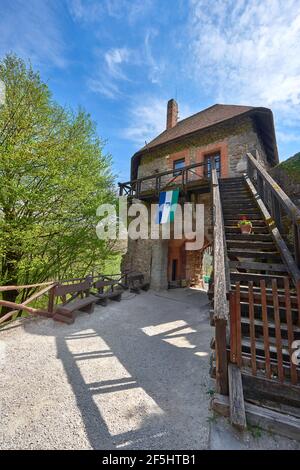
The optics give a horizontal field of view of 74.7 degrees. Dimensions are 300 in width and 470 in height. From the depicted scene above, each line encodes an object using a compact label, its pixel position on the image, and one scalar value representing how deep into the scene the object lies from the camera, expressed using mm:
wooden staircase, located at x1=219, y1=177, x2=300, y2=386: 2457
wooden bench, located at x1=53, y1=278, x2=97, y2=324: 4875
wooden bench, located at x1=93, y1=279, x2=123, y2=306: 6441
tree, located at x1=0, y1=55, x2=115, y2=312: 6277
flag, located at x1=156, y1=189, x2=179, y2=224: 8109
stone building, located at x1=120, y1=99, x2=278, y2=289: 8391
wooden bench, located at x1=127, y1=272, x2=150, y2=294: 8531
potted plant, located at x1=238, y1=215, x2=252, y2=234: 4426
